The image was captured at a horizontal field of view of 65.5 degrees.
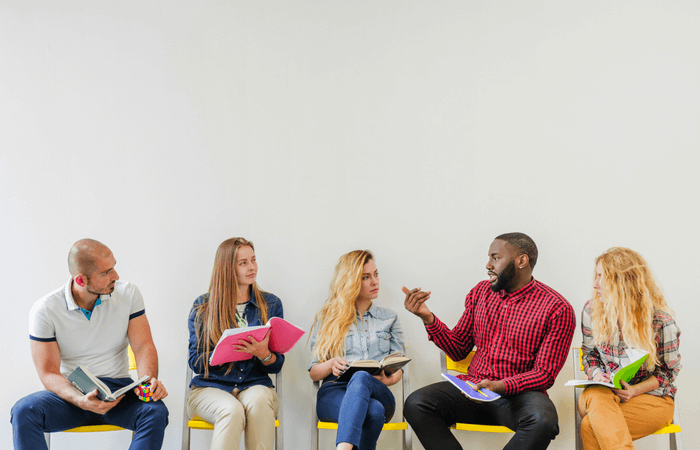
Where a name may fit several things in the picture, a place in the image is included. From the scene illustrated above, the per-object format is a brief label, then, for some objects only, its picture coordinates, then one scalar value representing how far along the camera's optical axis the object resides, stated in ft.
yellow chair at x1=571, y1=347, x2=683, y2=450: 8.26
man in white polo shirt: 7.81
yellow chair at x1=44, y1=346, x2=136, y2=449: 8.20
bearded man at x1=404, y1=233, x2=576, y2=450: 8.11
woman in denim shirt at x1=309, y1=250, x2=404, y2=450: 8.41
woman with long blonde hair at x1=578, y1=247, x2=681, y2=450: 7.98
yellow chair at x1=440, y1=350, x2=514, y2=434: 9.70
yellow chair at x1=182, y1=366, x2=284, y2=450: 8.64
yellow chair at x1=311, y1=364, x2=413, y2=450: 8.67
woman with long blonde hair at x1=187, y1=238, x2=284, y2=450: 8.36
